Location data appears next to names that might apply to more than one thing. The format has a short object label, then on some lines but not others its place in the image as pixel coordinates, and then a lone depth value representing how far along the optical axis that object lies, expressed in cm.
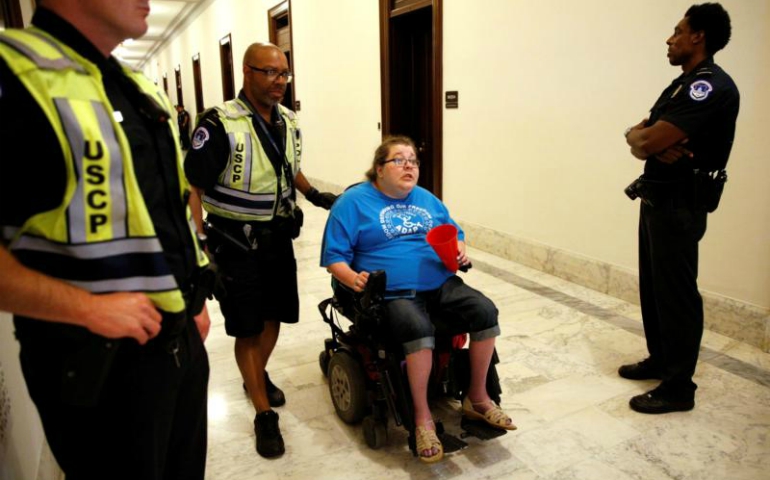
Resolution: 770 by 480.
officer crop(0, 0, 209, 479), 81
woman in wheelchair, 191
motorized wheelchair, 191
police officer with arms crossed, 210
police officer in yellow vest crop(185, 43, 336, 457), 194
